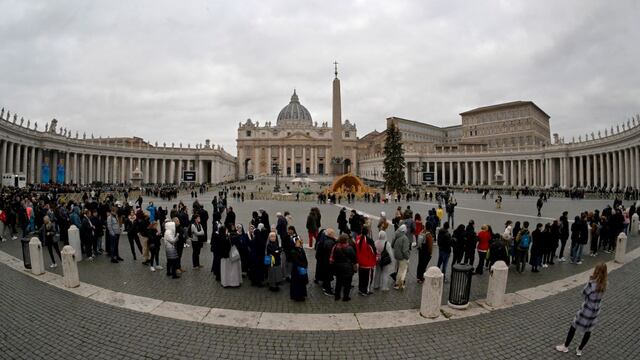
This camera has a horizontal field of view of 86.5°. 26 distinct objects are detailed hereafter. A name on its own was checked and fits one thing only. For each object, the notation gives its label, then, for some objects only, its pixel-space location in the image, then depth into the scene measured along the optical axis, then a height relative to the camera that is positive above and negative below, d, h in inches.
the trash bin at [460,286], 253.1 -74.2
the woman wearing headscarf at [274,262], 287.0 -63.9
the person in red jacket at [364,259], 278.8 -59.7
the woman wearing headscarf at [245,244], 310.3 -53.5
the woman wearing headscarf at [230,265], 297.4 -68.9
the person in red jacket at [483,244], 345.4 -59.4
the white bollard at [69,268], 294.8 -71.7
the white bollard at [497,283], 259.4 -74.2
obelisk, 1800.0 +311.3
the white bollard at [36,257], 333.1 -69.8
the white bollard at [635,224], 608.2 -67.3
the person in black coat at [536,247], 351.3 -63.0
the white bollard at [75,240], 381.4 -61.7
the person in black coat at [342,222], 443.1 -47.7
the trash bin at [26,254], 352.5 -70.6
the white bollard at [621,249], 399.3 -73.4
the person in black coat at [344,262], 261.4 -58.2
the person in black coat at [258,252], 302.7 -58.9
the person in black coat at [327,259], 285.4 -62.0
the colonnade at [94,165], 1804.5 +155.3
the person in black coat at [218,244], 299.2 -52.5
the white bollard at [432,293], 239.9 -75.3
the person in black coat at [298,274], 263.7 -68.3
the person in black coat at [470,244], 341.7 -57.8
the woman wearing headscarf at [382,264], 289.1 -66.2
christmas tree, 1734.7 +123.6
